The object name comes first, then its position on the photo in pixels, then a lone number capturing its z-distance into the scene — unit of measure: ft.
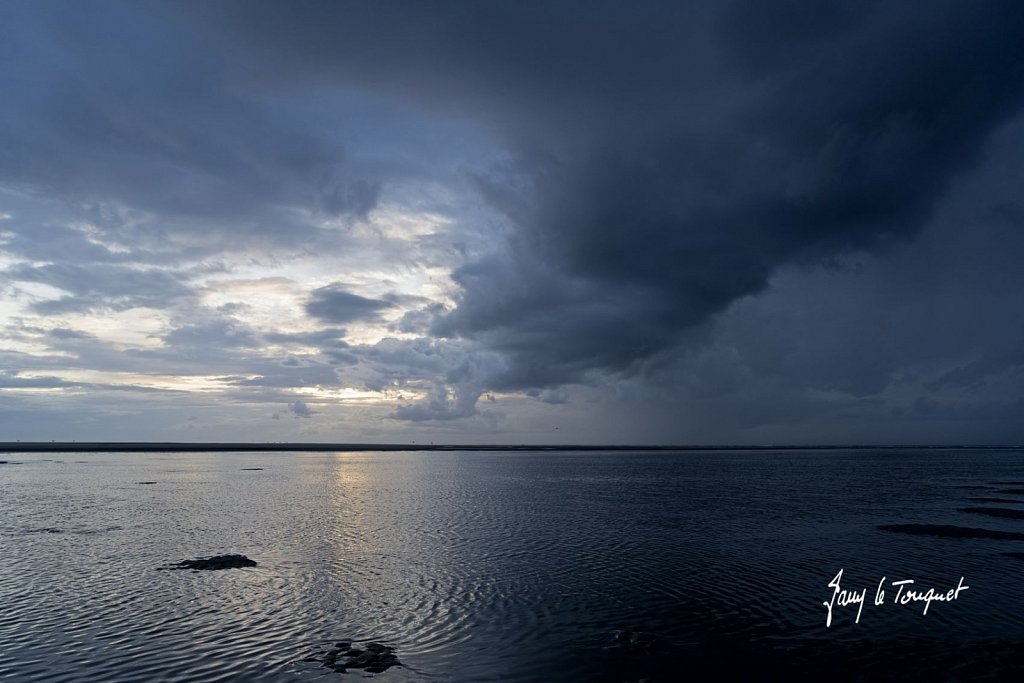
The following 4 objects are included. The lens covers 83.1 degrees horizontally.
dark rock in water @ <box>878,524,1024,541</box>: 162.30
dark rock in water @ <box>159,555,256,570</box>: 124.98
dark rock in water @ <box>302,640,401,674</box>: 70.69
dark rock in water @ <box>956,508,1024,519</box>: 205.05
